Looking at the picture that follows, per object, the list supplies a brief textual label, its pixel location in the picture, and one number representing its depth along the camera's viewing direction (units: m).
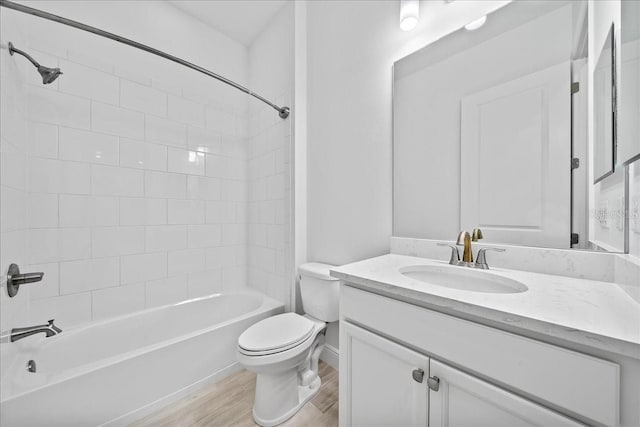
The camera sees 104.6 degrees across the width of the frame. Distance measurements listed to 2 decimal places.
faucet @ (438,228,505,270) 1.00
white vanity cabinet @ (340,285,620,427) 0.51
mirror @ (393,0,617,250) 0.89
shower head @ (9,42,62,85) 1.24
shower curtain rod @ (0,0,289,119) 1.11
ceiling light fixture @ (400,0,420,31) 1.23
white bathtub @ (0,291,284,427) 1.04
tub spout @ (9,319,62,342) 1.10
